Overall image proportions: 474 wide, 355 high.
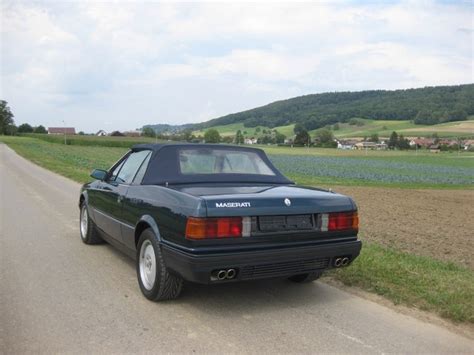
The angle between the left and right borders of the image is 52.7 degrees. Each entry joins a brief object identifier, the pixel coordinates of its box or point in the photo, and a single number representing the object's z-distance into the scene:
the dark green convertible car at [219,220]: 4.08
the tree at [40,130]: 146.86
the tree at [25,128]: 147.00
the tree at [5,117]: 134.75
